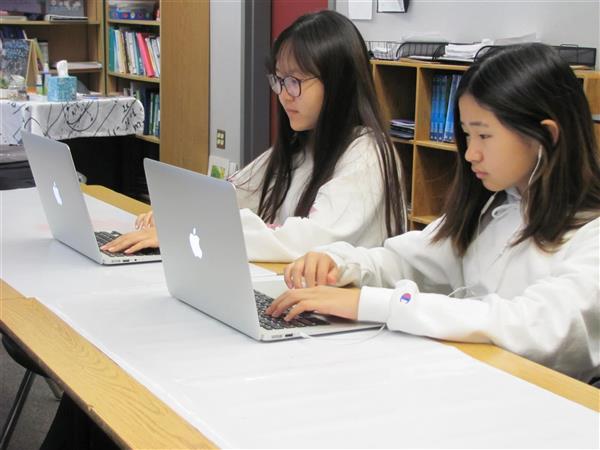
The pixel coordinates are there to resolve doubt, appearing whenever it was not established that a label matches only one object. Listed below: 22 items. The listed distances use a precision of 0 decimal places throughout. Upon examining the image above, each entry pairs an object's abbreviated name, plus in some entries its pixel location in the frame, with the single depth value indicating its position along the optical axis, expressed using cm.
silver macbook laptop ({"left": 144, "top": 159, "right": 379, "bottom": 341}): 145
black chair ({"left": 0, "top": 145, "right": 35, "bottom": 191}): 286
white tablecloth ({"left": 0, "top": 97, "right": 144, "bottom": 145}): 448
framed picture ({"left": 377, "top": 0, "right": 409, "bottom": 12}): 407
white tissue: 466
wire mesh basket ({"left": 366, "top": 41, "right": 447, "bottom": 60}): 373
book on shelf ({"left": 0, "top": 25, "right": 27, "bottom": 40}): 575
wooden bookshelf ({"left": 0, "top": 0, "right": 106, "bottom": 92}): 603
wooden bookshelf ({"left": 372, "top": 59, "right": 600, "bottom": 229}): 370
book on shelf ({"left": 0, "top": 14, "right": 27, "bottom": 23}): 557
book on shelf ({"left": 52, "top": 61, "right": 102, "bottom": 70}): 587
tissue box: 457
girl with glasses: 209
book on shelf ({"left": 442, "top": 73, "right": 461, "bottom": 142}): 360
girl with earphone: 147
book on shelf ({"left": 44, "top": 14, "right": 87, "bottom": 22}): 572
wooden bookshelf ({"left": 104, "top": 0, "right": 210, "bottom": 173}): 549
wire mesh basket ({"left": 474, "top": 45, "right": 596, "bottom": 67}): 320
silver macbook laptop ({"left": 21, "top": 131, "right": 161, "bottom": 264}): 195
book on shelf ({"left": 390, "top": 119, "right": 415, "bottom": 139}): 379
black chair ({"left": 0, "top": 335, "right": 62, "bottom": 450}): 231
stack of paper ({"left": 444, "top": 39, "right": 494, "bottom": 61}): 340
